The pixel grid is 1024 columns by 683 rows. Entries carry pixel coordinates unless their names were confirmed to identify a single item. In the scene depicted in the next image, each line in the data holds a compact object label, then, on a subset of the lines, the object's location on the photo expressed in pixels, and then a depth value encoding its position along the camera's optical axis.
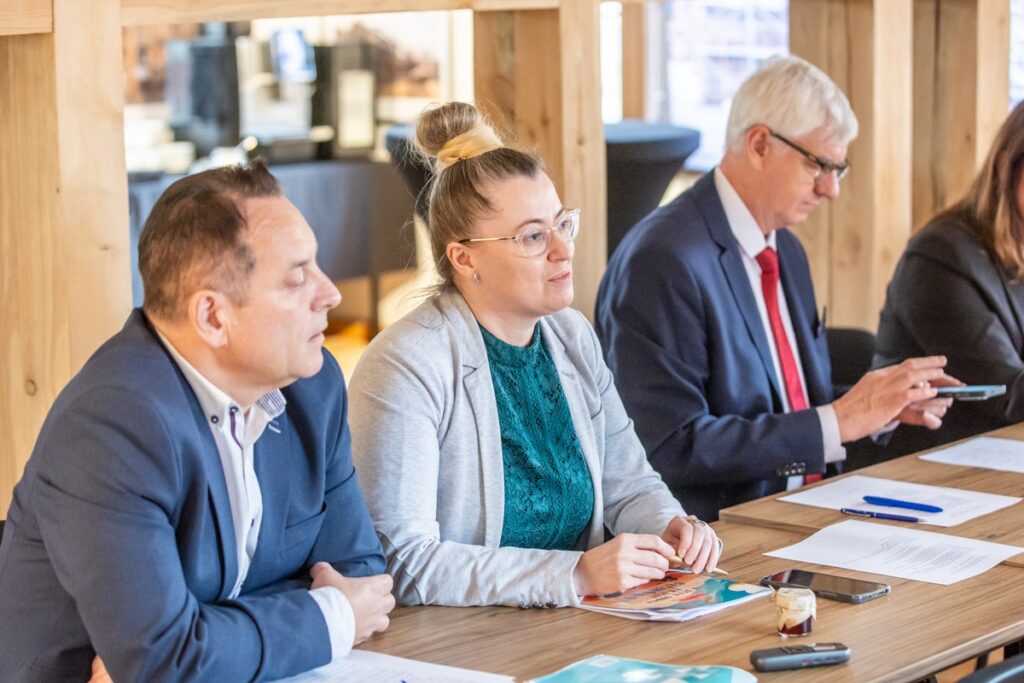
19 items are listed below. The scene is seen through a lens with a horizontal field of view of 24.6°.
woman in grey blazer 3.41
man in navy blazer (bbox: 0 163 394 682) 2.68
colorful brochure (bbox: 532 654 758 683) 2.76
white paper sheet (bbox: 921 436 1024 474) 4.57
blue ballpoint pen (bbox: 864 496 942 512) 4.00
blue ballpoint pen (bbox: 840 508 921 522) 3.94
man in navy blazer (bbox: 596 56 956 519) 4.76
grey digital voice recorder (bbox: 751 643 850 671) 2.83
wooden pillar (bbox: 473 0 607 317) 5.19
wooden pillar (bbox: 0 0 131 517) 3.67
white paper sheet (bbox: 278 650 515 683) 2.85
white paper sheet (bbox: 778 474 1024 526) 3.97
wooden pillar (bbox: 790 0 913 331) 6.80
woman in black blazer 5.59
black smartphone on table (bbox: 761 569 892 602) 3.26
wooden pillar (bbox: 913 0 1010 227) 7.27
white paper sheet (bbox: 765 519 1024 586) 3.48
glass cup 3.03
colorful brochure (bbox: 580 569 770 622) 3.20
